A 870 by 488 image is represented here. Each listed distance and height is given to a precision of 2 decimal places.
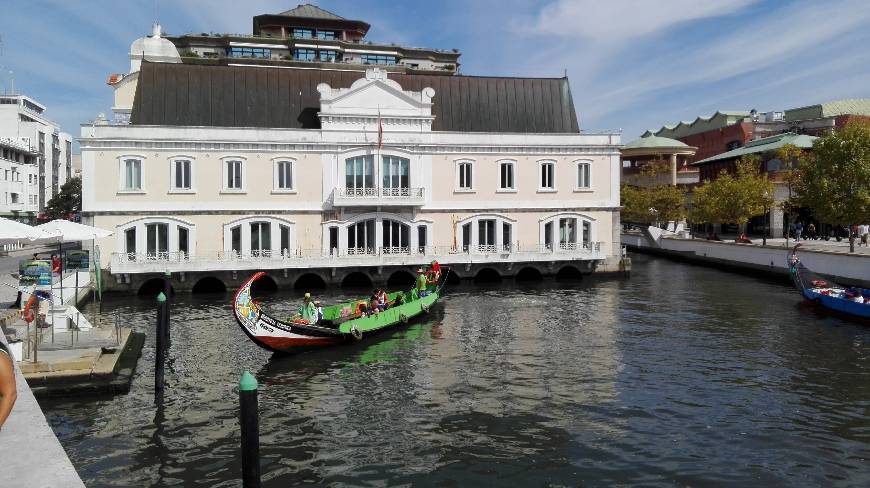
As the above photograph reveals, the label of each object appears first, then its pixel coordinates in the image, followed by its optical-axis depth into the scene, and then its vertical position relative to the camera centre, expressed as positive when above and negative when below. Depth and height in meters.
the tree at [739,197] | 61.94 +4.10
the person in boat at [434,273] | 39.03 -1.54
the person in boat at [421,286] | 36.24 -2.12
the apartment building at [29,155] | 88.62 +13.51
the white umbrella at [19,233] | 21.70 +0.56
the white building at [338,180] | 44.53 +4.59
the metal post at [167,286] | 29.94 -1.61
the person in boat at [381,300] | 31.98 -2.49
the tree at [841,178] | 47.06 +4.49
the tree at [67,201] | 98.44 +6.91
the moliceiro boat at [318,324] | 24.64 -3.09
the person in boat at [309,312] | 28.41 -2.65
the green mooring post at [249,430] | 10.95 -2.88
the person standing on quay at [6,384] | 7.14 -1.39
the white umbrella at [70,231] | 25.86 +0.73
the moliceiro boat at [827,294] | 32.59 -2.61
